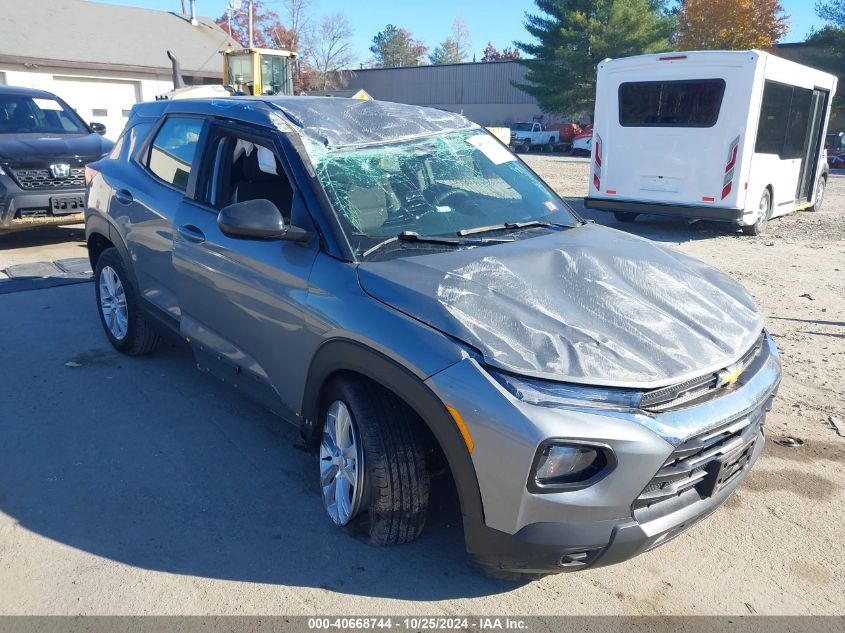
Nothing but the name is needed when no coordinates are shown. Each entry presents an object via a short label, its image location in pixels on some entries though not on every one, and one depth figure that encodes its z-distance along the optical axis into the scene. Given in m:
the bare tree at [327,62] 58.62
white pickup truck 41.56
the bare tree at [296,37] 57.69
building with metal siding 57.25
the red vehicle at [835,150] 30.50
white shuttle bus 10.57
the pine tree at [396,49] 101.44
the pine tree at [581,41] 42.56
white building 25.08
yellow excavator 22.30
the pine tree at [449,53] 109.62
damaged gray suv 2.47
